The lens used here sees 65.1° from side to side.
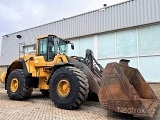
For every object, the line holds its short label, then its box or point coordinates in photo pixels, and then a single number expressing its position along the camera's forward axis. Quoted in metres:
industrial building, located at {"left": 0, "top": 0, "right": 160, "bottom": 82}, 6.65
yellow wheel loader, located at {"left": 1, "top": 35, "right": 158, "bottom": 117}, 3.26
